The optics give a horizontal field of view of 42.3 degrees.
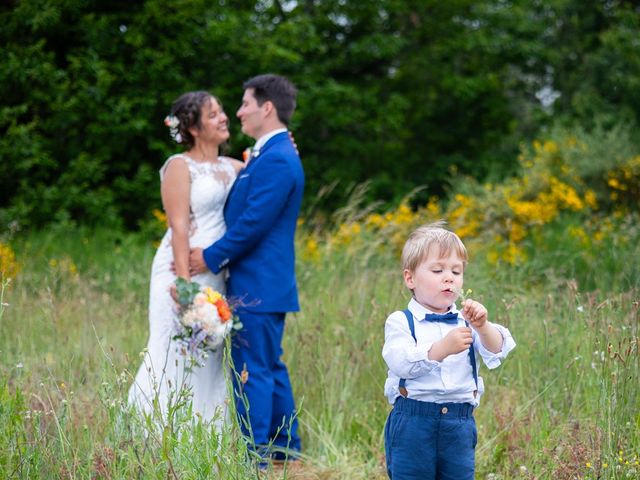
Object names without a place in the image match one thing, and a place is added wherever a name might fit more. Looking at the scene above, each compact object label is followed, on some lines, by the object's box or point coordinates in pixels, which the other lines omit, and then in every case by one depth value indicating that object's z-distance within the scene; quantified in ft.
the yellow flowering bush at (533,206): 25.98
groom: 14.49
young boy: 9.32
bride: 14.96
